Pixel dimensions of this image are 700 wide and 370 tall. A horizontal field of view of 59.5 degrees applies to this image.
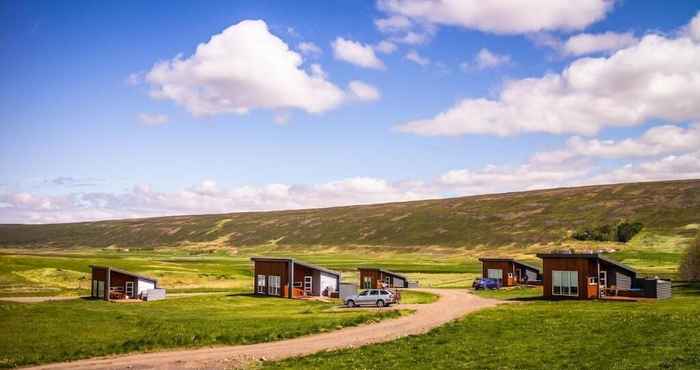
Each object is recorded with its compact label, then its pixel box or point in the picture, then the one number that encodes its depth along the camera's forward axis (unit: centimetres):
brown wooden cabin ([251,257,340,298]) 7375
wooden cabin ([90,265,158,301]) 7312
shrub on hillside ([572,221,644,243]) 17462
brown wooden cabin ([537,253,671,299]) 6141
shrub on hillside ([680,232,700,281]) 8238
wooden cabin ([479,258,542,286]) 8994
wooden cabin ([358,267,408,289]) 8906
